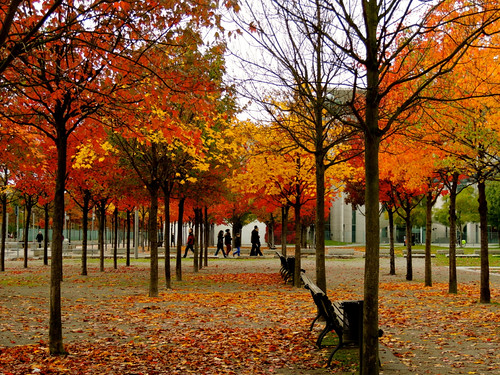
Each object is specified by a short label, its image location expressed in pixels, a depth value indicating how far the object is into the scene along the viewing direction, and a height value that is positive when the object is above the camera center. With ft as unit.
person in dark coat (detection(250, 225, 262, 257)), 128.01 -4.71
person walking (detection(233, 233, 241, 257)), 134.77 -4.32
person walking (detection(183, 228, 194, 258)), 121.10 -3.53
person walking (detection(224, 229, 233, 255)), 135.01 -4.29
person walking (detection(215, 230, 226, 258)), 129.73 -3.87
